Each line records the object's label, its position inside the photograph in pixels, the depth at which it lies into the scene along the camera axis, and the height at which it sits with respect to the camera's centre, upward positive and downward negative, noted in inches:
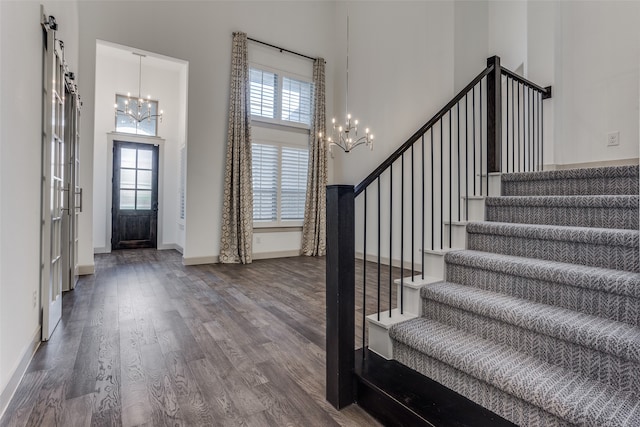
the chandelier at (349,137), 209.3 +58.3
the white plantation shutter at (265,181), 233.5 +24.8
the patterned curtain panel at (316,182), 249.4 +25.8
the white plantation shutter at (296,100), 243.6 +89.9
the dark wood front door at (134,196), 269.3 +14.6
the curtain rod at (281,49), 227.2 +124.8
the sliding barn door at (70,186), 129.7 +10.9
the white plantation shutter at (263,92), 229.8 +90.4
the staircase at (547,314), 46.7 -17.8
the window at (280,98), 231.0 +88.8
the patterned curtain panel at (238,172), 215.8 +28.4
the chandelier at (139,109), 255.3 +87.7
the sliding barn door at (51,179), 89.8 +10.3
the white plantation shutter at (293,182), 246.2 +25.1
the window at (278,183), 234.7 +23.8
